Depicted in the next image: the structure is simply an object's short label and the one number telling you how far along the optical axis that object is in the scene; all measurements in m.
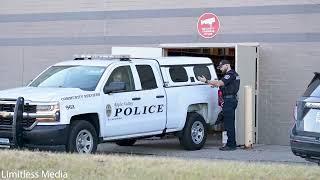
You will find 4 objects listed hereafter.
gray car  10.18
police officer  14.55
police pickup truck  11.91
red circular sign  16.91
